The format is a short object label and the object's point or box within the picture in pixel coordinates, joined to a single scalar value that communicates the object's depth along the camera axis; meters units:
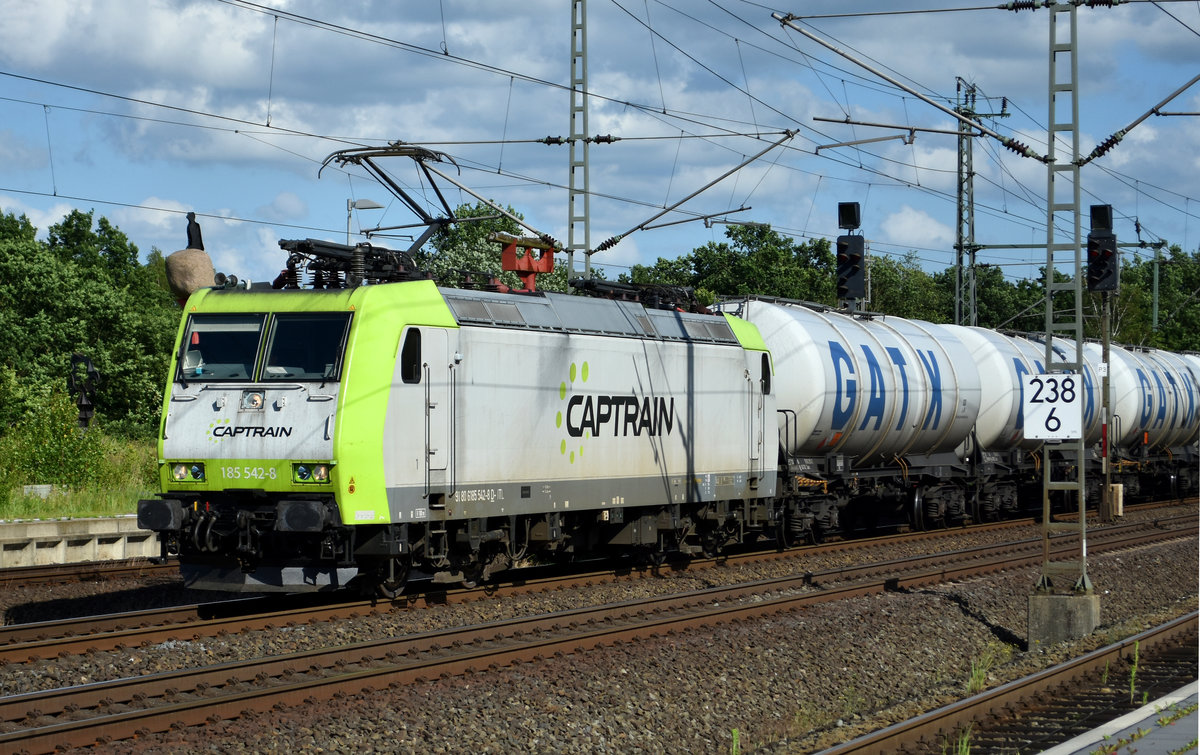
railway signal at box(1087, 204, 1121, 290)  27.39
